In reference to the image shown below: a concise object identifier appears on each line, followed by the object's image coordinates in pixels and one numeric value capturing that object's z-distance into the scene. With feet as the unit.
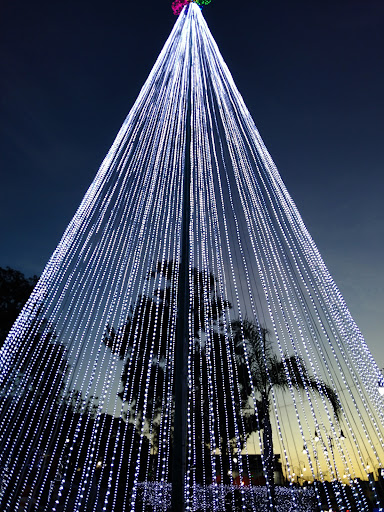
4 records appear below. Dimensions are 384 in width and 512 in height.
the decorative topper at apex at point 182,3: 28.37
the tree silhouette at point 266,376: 40.55
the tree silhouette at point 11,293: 53.16
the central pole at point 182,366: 13.44
